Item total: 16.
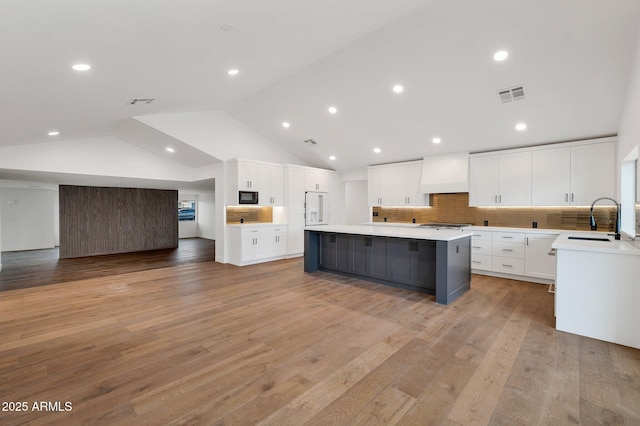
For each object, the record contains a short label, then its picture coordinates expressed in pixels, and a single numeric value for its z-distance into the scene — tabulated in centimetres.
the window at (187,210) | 1234
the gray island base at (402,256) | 404
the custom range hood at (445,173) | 607
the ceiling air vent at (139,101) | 427
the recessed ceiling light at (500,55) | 355
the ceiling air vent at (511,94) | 411
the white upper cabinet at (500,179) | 543
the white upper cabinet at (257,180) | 678
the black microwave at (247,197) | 682
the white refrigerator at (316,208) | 816
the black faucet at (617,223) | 382
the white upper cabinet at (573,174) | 469
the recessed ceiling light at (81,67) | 274
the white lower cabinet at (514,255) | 495
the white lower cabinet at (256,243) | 669
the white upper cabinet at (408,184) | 691
